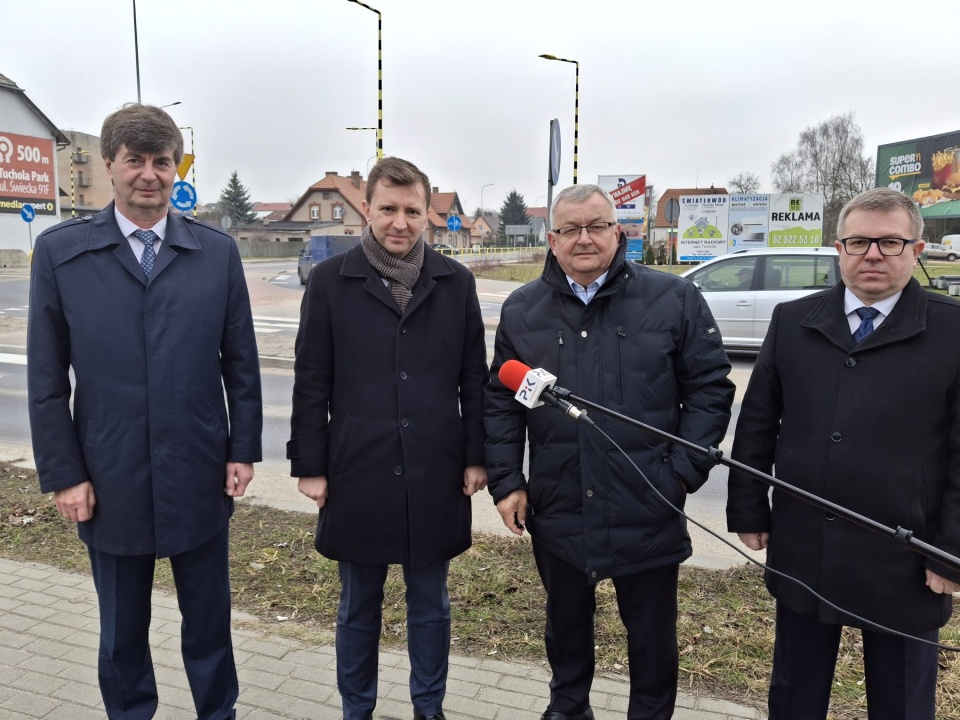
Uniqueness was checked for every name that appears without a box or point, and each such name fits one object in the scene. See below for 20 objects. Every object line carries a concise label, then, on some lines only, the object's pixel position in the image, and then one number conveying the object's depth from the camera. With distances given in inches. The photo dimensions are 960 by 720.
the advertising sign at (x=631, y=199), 753.0
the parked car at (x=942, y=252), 1886.1
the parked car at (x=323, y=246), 1201.4
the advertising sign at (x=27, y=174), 1692.9
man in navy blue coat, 100.1
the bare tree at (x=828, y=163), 2600.9
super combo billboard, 1893.5
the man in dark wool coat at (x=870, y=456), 88.3
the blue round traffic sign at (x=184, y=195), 597.0
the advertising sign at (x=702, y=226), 992.2
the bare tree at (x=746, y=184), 2785.4
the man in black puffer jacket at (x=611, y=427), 104.7
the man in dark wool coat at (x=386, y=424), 110.5
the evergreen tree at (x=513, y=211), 4859.7
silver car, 443.2
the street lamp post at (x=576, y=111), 698.1
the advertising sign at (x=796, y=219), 958.4
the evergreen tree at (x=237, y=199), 3934.5
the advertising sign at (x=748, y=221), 979.9
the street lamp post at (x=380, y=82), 594.4
